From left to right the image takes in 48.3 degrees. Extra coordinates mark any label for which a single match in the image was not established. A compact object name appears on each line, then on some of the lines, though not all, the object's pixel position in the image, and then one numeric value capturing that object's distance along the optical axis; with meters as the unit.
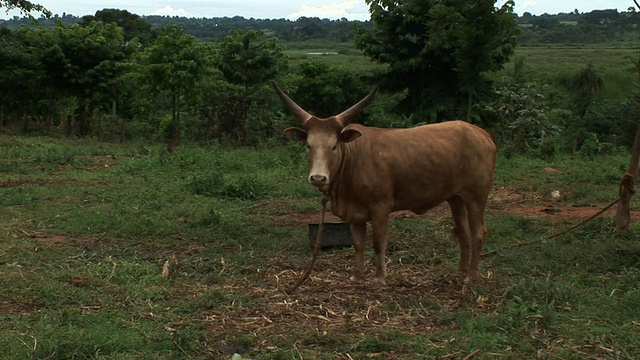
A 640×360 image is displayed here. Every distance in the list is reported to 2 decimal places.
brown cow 5.99
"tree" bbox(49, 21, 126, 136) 20.91
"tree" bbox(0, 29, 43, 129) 20.25
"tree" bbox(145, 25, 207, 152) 15.99
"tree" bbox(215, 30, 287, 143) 20.81
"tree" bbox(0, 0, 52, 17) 18.19
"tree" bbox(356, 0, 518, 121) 14.56
